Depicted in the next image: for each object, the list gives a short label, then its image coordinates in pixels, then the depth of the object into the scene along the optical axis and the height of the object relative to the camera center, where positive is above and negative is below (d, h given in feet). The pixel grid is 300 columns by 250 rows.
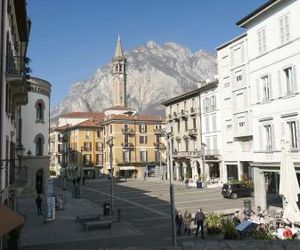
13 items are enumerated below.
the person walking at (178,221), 52.93 -12.25
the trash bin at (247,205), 63.30 -11.77
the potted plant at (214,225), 51.16 -12.69
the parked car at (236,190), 93.02 -12.43
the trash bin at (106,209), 68.58 -12.55
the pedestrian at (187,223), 53.41 -12.75
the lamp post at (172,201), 39.38 -6.50
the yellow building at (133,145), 201.14 +5.98
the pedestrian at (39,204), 74.76 -12.04
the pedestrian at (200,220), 50.23 -11.49
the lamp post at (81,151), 202.91 +2.82
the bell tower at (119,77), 328.47 +86.97
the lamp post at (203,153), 142.70 -0.51
